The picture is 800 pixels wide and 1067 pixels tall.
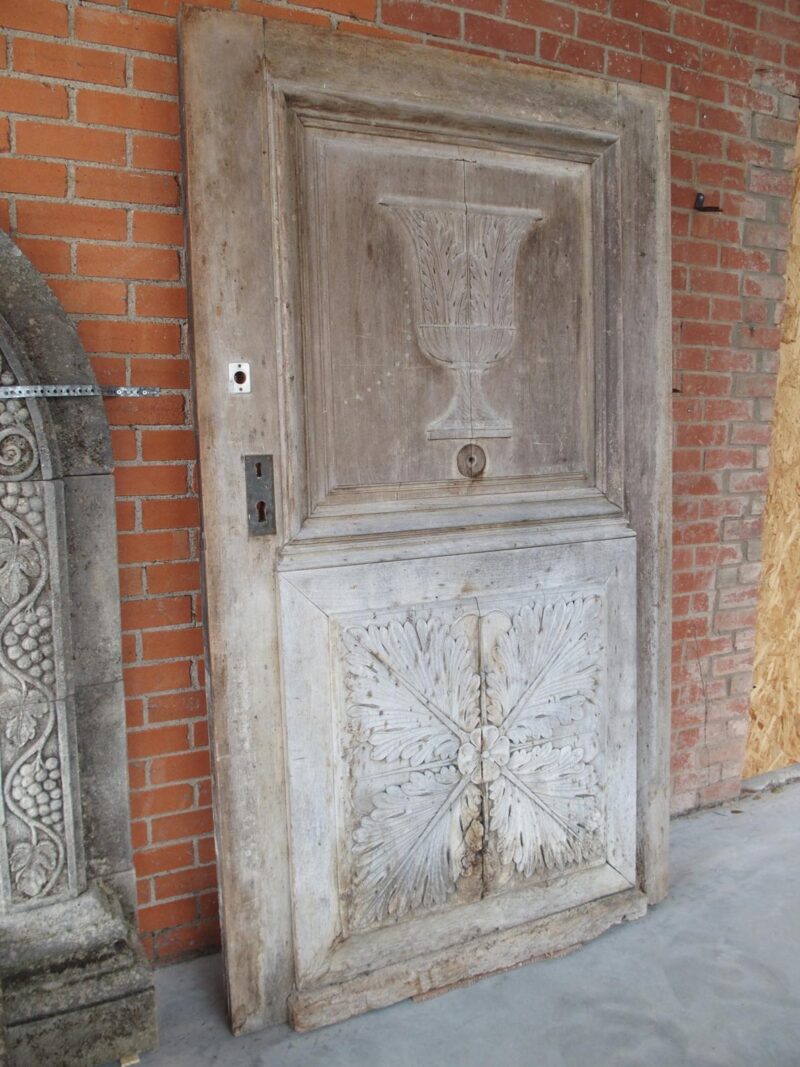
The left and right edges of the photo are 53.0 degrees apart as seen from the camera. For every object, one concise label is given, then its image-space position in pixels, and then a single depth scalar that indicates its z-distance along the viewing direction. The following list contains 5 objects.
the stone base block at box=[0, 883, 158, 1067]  1.69
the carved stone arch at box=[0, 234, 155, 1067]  1.68
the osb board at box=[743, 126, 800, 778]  2.98
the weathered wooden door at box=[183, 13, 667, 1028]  1.84
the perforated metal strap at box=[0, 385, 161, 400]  1.66
